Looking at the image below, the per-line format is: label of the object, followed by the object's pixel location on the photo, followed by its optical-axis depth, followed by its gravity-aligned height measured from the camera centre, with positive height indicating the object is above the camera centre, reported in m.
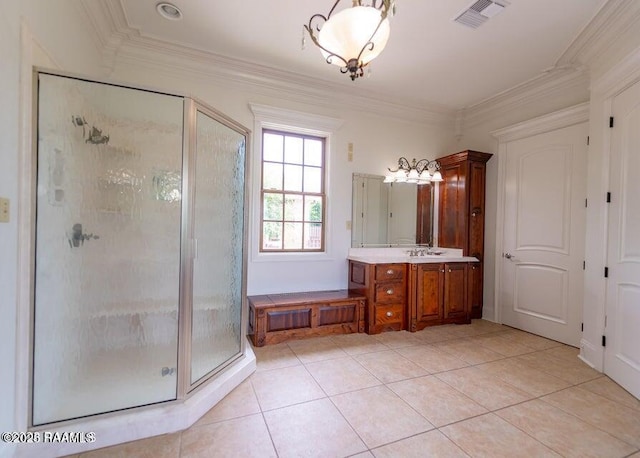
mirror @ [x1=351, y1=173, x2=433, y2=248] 3.77 +0.19
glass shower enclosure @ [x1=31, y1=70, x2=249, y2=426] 1.58 -0.15
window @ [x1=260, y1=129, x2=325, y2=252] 3.39 +0.38
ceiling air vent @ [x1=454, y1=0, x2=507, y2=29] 2.21 +1.67
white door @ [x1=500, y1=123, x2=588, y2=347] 3.04 -0.03
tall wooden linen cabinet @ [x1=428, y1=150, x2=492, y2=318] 3.79 +0.25
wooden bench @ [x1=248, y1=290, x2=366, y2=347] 2.91 -0.93
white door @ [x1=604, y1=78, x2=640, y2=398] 2.14 -0.13
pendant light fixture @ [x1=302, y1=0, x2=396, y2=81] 1.46 +0.98
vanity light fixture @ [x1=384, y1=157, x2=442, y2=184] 3.92 +0.73
